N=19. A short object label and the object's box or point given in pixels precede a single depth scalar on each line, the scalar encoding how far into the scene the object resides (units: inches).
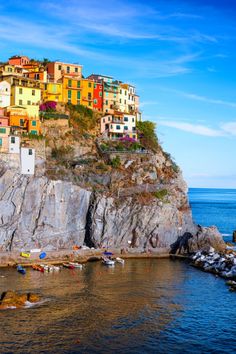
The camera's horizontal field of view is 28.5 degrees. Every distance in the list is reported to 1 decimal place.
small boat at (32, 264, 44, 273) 2670.5
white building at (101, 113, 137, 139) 3886.6
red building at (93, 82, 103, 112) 4079.7
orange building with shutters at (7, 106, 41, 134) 3326.8
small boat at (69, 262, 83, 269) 2788.6
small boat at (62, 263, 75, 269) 2780.5
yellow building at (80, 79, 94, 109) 3971.5
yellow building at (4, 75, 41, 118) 3518.2
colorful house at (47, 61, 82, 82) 3969.0
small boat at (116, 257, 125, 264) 2972.2
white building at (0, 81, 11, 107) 3503.9
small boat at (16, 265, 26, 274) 2586.1
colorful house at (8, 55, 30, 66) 4047.7
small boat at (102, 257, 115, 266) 2883.9
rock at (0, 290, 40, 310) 1985.7
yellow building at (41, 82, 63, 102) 3814.0
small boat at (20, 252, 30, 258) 2858.3
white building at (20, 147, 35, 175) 3129.9
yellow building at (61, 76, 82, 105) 3887.8
